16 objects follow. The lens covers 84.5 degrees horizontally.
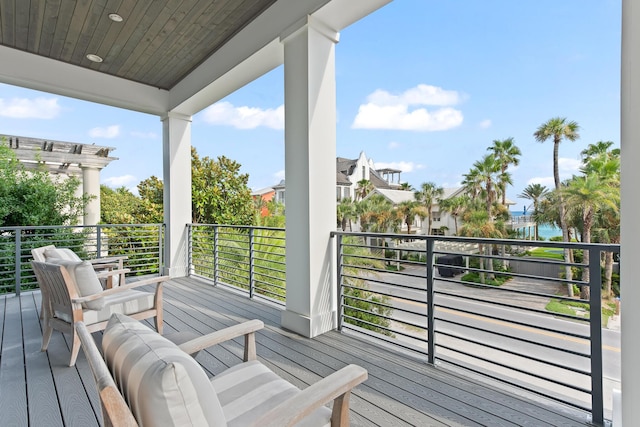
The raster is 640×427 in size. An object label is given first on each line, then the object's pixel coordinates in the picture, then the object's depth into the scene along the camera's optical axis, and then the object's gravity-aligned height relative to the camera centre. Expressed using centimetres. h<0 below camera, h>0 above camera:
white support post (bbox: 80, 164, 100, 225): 764 +73
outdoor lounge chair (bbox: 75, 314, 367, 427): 78 -43
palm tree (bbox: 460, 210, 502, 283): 2747 -80
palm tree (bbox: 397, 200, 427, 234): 3056 +47
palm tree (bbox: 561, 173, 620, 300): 2101 +119
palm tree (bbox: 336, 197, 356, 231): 2877 +47
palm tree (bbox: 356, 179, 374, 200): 2995 +244
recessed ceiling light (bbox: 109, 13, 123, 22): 331 +191
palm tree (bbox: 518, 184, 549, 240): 2698 +173
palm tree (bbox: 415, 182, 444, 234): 3106 +190
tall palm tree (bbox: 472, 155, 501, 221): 2812 +323
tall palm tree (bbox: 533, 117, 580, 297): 2650 +691
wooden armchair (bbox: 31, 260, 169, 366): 230 -55
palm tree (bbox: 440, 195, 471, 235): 2895 +83
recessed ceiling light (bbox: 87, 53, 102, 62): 415 +193
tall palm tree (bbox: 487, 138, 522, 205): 2781 +503
